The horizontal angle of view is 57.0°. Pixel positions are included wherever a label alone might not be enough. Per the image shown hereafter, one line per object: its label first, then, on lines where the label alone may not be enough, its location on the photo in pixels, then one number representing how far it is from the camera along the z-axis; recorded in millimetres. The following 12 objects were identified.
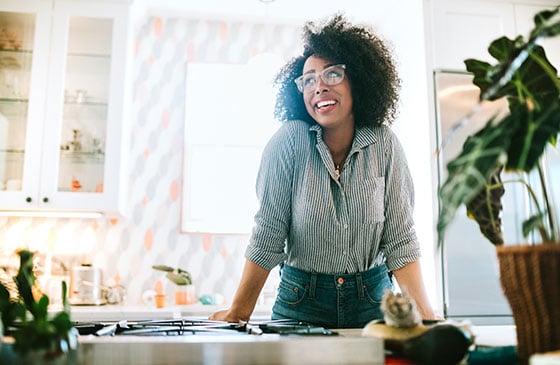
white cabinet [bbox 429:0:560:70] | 2750
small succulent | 2819
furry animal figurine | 751
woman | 1446
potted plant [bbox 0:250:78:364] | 583
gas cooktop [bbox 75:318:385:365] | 630
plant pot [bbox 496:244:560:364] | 645
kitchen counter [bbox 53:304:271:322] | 2484
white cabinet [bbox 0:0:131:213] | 2730
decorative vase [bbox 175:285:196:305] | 2875
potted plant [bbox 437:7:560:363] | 626
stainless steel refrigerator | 2496
